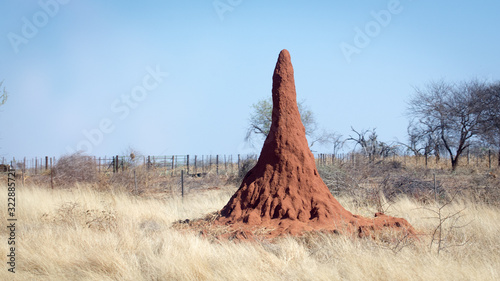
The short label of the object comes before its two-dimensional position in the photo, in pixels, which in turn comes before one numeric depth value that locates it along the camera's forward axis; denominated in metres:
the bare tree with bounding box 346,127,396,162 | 33.43
